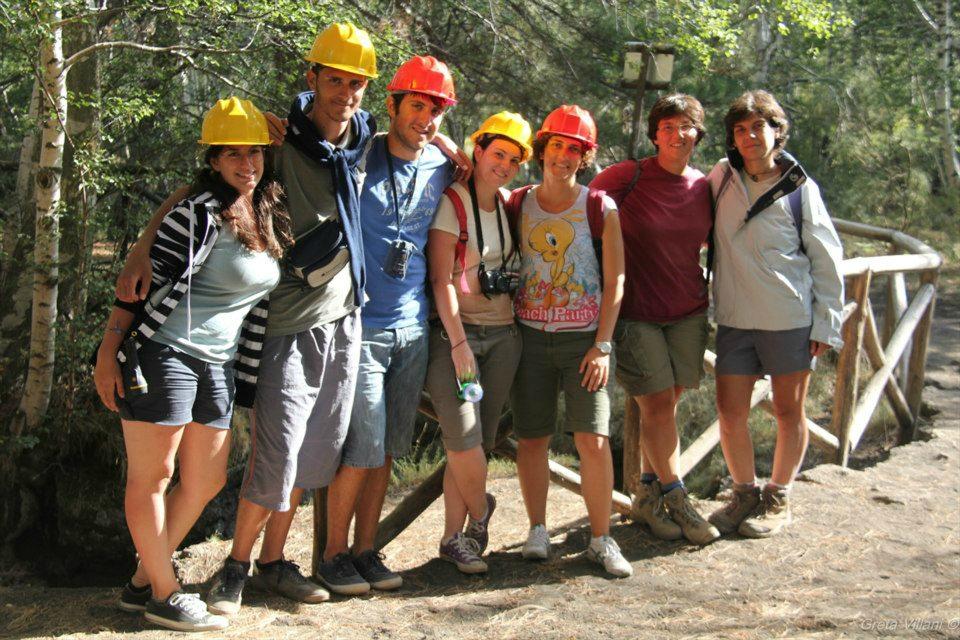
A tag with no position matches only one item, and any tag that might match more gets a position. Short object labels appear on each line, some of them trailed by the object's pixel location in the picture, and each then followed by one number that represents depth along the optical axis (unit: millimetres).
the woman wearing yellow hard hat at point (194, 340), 3395
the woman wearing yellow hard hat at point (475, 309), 4039
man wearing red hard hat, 3902
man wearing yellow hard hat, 3693
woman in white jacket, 4613
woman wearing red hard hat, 4227
